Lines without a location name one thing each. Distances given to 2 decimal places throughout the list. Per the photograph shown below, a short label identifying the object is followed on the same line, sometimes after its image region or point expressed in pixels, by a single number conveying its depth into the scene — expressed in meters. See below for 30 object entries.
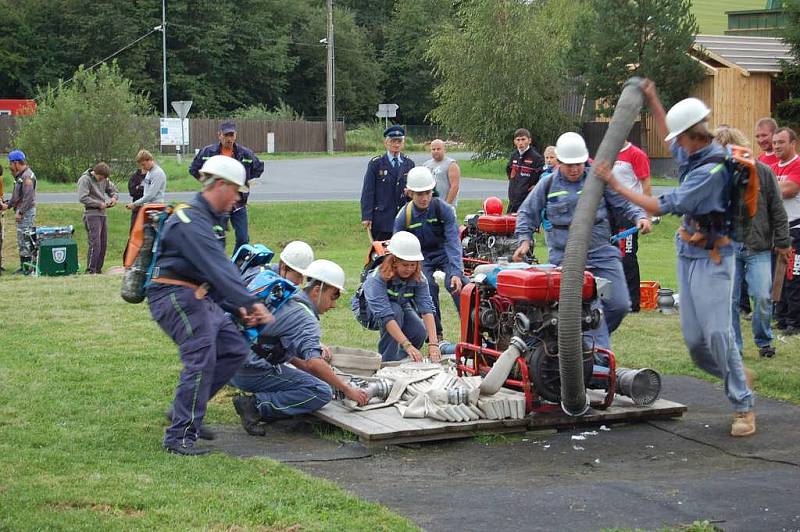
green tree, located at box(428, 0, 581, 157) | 37.81
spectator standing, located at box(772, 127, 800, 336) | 10.98
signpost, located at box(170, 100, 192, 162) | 36.69
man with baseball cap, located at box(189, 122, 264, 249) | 14.06
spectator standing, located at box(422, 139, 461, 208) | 14.26
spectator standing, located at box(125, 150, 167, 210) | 17.22
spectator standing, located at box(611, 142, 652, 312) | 11.45
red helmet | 14.19
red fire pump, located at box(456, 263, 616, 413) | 7.59
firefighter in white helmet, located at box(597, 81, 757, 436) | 7.11
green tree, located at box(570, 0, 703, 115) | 37.41
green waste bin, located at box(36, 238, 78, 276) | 18.00
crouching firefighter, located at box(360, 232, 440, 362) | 8.77
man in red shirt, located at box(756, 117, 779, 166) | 10.91
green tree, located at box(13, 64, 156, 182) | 29.56
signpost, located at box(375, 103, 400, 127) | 47.12
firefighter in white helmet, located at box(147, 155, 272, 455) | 6.71
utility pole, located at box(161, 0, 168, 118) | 63.05
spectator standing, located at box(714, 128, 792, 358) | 9.62
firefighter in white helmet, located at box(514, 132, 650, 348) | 8.45
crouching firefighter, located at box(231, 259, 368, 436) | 7.51
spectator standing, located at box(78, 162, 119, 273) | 18.33
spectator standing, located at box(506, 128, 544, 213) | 16.47
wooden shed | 37.56
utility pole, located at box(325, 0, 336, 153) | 55.59
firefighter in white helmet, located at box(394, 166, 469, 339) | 10.20
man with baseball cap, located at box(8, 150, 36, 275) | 18.94
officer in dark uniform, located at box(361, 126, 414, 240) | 12.68
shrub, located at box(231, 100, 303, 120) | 67.62
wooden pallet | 7.24
